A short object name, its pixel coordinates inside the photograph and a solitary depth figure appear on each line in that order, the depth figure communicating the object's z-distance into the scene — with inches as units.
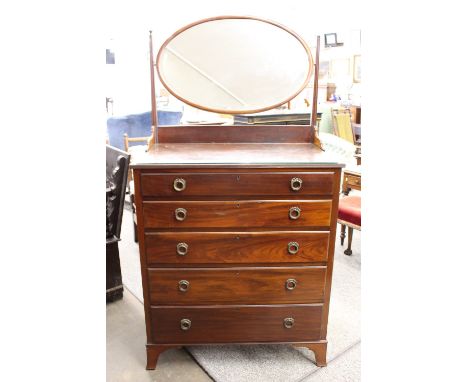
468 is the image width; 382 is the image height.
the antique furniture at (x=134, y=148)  65.2
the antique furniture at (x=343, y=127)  179.9
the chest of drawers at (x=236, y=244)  54.7
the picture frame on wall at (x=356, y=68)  241.8
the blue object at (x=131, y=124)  168.3
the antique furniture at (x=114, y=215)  81.0
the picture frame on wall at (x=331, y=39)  239.6
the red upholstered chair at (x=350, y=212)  95.3
